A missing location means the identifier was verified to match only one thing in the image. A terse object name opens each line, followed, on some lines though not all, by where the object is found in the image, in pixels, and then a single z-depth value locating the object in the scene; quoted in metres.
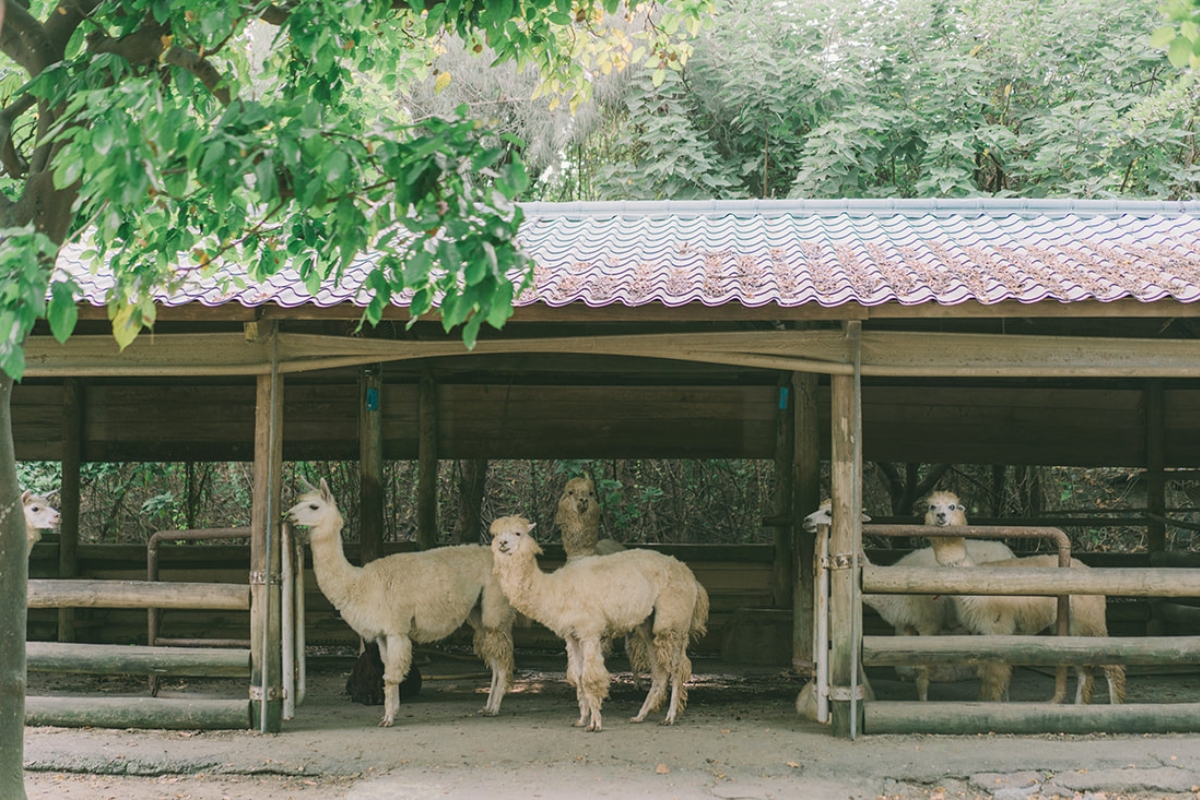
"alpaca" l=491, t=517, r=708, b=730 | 7.41
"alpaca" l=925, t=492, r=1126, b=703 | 7.60
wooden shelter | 6.70
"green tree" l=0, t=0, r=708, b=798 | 3.88
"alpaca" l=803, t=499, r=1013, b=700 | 8.20
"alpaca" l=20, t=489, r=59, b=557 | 8.16
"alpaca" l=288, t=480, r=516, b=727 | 7.69
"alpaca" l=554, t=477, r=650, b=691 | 8.39
